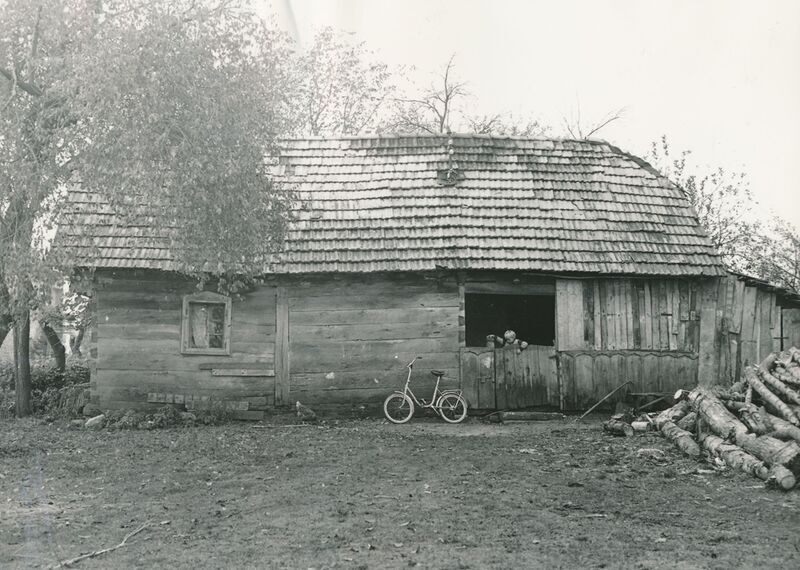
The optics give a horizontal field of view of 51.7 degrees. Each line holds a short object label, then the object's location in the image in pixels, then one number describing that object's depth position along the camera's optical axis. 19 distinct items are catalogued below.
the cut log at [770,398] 9.88
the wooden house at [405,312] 14.44
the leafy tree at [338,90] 28.55
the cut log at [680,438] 10.18
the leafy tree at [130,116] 9.95
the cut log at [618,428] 11.81
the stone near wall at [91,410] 14.36
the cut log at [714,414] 10.09
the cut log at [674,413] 11.66
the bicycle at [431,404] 14.02
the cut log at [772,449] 8.38
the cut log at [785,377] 10.56
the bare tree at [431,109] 27.80
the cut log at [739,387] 12.20
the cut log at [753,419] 9.86
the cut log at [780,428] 9.14
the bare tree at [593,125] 25.19
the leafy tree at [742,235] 24.20
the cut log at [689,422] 11.21
